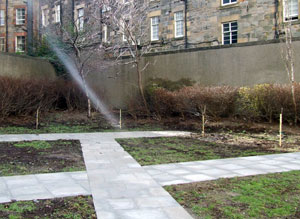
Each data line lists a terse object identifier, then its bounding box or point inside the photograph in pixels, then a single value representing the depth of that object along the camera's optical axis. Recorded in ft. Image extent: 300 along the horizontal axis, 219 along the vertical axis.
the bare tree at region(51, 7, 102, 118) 50.47
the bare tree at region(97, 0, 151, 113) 52.65
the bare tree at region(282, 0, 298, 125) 37.22
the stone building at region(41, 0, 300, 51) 65.87
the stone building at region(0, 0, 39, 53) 112.78
